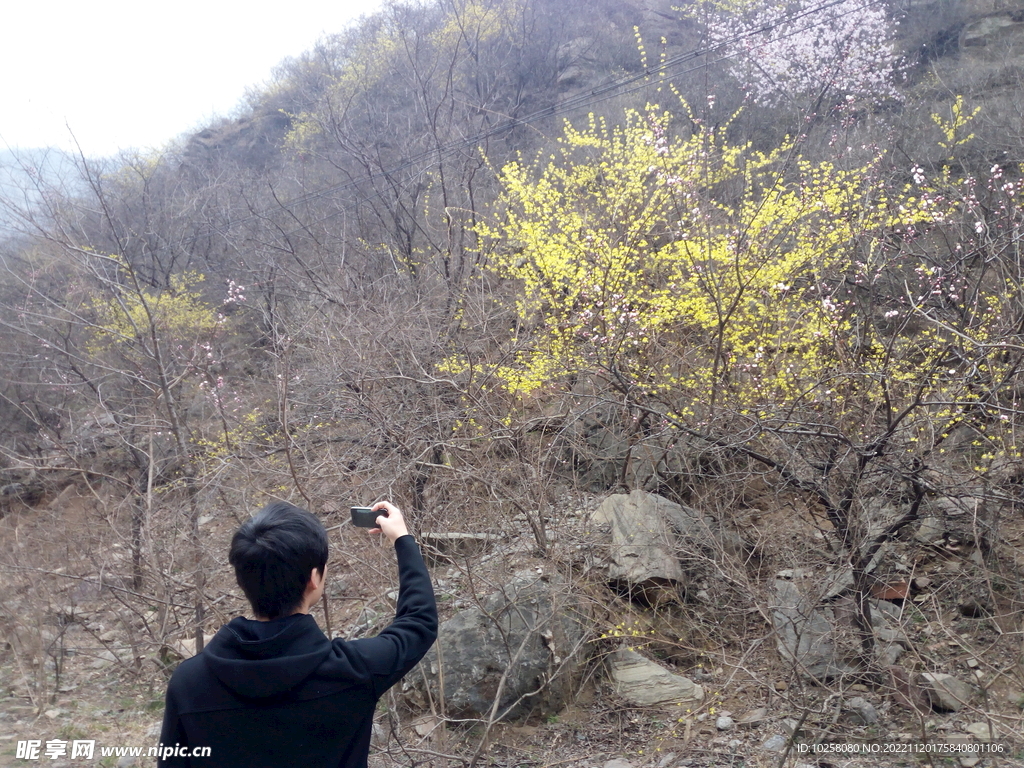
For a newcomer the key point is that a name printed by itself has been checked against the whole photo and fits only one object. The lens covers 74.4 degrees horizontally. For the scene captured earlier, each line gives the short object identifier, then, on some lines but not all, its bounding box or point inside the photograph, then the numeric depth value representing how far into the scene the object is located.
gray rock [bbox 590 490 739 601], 5.68
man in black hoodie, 1.38
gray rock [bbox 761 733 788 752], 4.32
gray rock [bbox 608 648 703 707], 5.11
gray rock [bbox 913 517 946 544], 5.54
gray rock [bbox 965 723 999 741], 3.89
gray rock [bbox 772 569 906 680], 4.27
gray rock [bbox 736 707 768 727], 4.70
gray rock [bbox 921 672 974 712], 4.25
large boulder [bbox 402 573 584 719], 5.06
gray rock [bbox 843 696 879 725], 4.46
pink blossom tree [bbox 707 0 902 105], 13.25
